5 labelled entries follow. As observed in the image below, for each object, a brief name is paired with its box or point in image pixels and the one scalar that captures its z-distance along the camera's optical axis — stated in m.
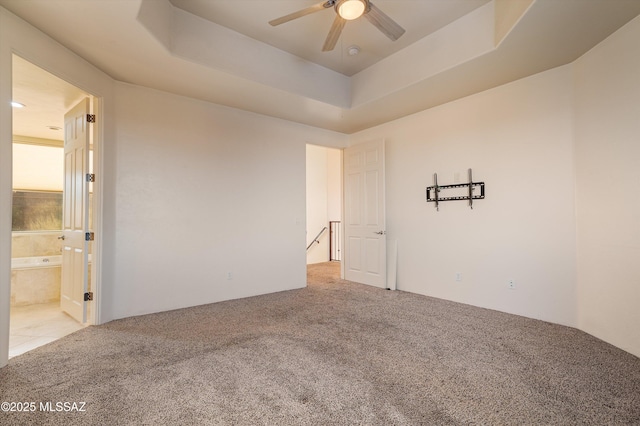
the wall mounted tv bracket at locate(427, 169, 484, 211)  3.69
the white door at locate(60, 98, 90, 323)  3.12
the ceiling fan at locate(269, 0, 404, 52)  2.13
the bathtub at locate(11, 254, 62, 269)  4.05
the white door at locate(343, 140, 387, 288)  4.73
